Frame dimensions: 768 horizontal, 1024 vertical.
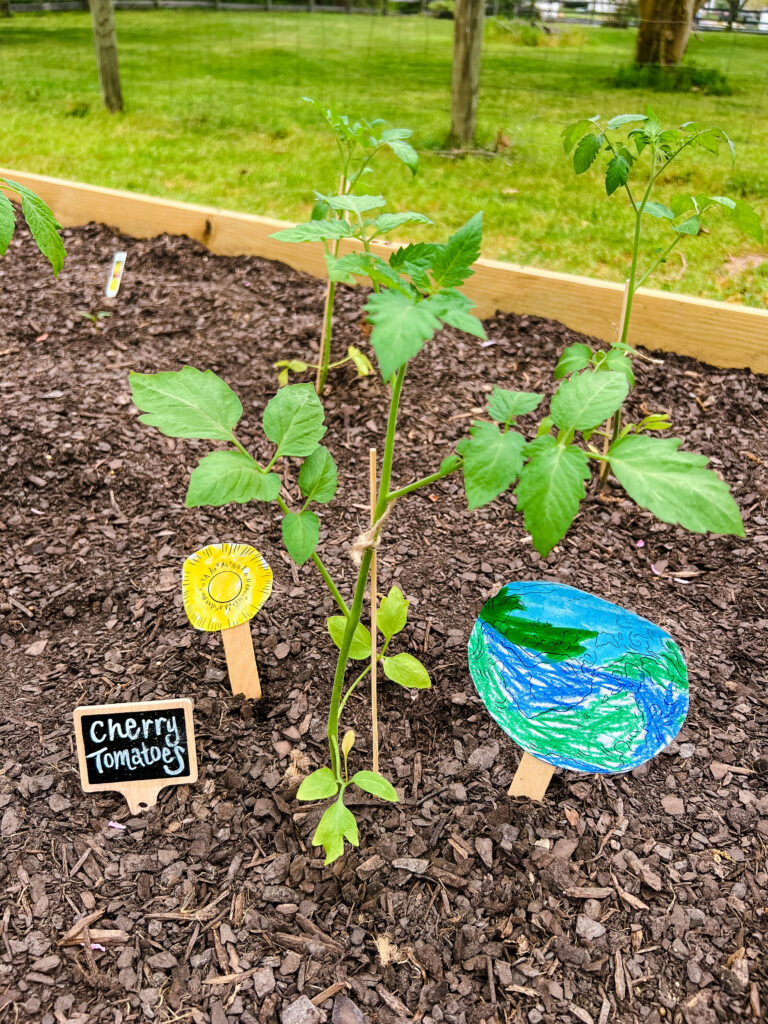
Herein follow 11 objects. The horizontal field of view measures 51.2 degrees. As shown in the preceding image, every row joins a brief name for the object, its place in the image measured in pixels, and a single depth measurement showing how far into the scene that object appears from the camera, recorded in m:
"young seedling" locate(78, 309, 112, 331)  0.94
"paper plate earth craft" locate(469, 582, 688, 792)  0.44
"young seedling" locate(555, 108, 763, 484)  0.54
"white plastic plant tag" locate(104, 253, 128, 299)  0.96
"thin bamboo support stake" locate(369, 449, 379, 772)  0.44
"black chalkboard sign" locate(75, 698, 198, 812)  0.46
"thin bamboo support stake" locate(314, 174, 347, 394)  0.73
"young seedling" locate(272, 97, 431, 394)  0.32
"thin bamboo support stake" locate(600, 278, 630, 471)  0.68
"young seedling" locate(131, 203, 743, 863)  0.28
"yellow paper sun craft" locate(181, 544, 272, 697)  0.48
